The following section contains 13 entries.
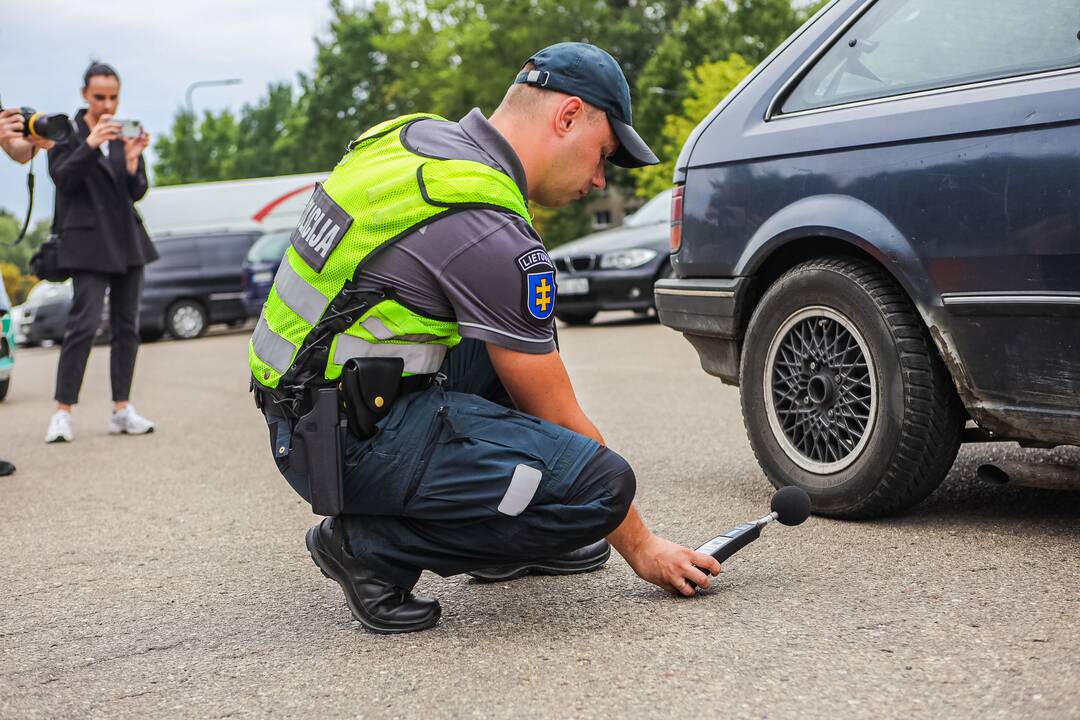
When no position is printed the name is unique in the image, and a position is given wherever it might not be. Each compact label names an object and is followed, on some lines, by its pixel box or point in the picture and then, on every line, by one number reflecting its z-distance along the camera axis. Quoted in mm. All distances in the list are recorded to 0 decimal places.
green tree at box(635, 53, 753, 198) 33562
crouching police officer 2881
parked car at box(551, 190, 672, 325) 13367
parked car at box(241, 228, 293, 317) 18906
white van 24984
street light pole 48788
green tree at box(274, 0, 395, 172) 54062
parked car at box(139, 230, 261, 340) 19578
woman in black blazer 6793
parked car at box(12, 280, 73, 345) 20250
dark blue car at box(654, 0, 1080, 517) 3283
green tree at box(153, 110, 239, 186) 66750
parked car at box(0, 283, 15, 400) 7172
